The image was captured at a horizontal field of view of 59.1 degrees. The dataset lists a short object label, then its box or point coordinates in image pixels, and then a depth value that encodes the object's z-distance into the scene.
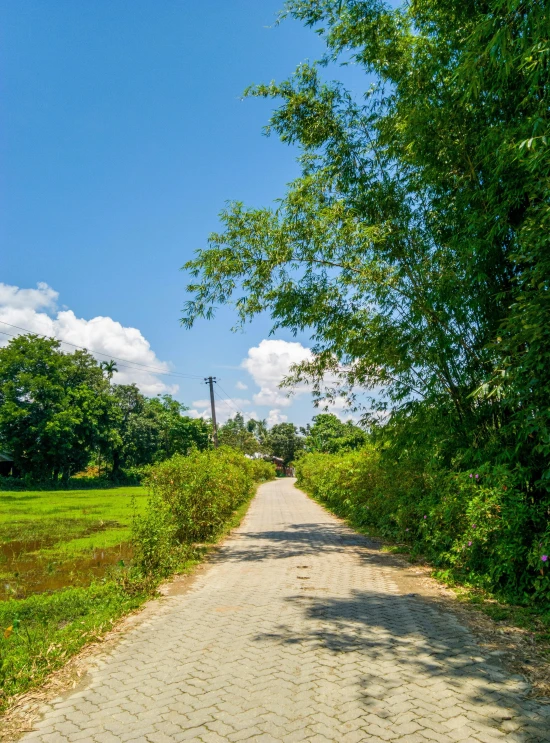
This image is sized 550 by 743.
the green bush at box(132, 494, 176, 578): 7.00
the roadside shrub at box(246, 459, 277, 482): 31.39
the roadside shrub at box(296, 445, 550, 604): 5.57
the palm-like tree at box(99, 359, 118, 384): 62.71
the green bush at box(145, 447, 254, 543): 9.48
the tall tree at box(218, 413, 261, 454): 60.23
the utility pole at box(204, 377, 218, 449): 33.93
